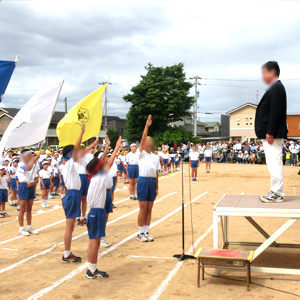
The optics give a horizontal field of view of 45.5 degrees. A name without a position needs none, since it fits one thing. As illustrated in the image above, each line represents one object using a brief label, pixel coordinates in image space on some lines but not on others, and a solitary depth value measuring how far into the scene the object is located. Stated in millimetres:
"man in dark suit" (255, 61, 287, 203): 5547
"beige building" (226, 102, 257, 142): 65188
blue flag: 7754
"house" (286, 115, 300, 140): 60109
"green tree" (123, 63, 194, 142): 49406
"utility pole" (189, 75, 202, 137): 51344
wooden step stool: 5109
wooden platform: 5320
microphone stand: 6558
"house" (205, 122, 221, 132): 105312
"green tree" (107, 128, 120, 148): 60812
